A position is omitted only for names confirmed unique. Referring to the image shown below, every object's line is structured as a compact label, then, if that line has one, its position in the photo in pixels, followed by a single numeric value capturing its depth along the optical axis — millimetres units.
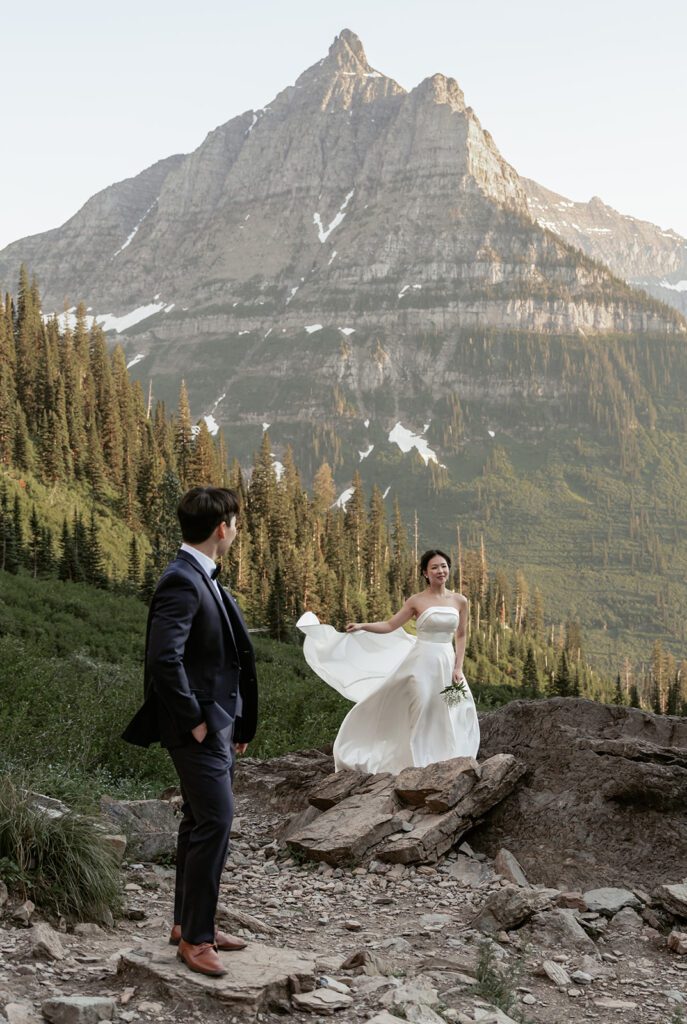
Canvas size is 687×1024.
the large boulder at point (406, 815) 10047
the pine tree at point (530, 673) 78081
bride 12711
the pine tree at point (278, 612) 69625
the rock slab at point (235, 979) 5758
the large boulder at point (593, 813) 9805
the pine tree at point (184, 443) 92250
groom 5996
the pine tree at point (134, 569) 64012
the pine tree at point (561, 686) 60062
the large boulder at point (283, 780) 12609
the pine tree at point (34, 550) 58562
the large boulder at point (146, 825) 9102
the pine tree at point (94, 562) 60812
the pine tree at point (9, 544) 55031
